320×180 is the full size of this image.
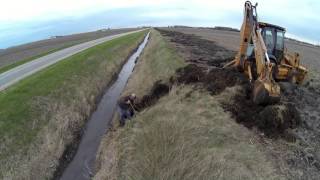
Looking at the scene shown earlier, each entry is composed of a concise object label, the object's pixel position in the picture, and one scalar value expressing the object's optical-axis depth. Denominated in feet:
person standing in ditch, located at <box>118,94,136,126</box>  36.97
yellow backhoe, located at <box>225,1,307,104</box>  36.07
